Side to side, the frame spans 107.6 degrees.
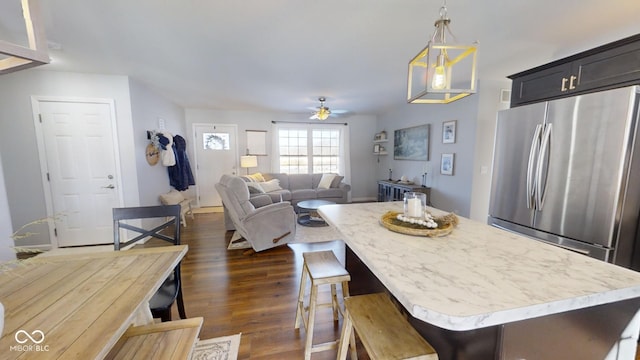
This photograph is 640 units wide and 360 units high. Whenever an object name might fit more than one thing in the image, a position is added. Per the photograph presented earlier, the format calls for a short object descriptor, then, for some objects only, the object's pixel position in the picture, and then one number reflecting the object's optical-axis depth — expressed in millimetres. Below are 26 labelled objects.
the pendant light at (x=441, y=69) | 1109
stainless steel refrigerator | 1640
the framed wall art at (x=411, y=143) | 4566
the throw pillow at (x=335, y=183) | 5586
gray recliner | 3020
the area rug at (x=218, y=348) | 1553
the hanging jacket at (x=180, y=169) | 4445
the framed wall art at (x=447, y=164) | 3928
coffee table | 4246
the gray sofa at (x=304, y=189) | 5145
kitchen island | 680
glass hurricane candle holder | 1409
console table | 4473
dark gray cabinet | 1716
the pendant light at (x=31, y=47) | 702
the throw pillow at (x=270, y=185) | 5082
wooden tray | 1216
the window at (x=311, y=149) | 6152
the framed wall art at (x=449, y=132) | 3867
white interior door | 3109
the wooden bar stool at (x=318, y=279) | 1406
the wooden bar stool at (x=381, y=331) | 883
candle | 1407
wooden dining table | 708
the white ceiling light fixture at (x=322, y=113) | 4176
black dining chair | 1518
